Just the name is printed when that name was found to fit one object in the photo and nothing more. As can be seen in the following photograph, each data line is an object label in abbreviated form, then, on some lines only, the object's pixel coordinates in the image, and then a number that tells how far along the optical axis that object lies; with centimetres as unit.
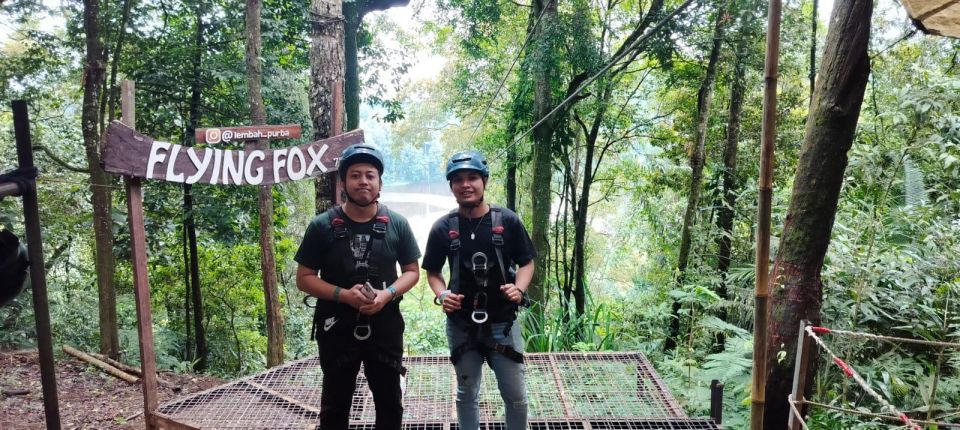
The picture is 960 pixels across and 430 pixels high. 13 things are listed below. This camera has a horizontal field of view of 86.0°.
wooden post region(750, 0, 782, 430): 172
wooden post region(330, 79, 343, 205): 395
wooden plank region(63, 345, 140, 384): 560
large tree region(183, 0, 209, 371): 685
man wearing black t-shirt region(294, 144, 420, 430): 242
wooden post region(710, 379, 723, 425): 314
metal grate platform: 329
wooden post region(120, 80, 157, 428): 338
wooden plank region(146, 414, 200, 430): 321
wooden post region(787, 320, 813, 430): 210
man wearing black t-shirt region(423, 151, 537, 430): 248
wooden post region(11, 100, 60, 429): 184
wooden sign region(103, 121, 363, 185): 325
